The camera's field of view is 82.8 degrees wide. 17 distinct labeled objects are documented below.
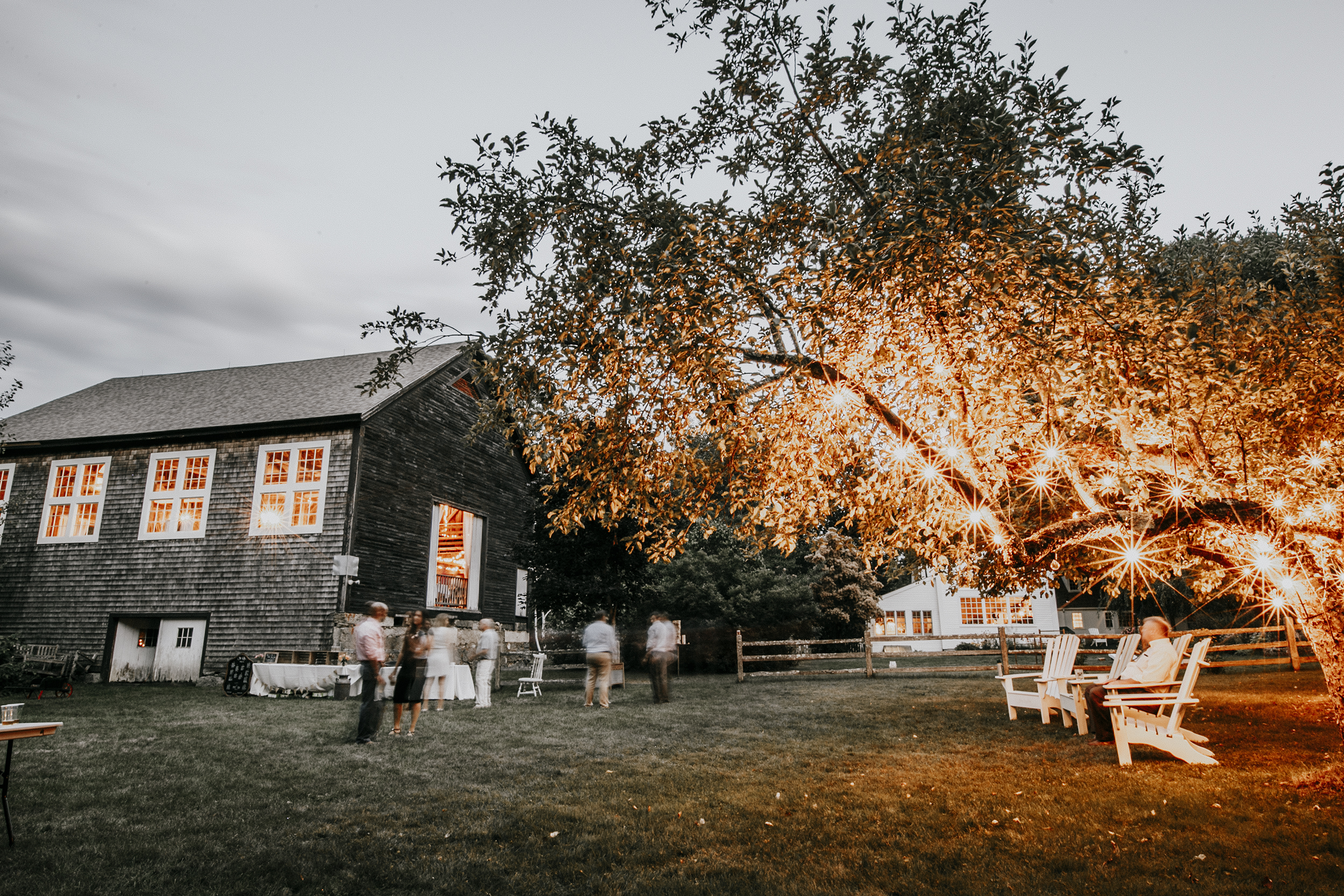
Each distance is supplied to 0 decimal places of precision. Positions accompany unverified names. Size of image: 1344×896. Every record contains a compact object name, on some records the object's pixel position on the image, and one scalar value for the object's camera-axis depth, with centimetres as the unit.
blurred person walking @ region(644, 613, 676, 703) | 1495
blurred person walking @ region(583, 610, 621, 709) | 1433
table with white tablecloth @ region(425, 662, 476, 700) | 1600
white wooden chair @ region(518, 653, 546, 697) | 1712
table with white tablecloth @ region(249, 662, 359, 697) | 1559
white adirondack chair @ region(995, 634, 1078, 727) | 1038
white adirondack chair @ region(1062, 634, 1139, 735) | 965
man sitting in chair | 804
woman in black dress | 1031
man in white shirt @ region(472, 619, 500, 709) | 1399
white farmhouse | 4056
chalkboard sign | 1603
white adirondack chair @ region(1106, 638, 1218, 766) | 721
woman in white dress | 1435
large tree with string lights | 621
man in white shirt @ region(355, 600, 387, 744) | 943
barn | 1738
